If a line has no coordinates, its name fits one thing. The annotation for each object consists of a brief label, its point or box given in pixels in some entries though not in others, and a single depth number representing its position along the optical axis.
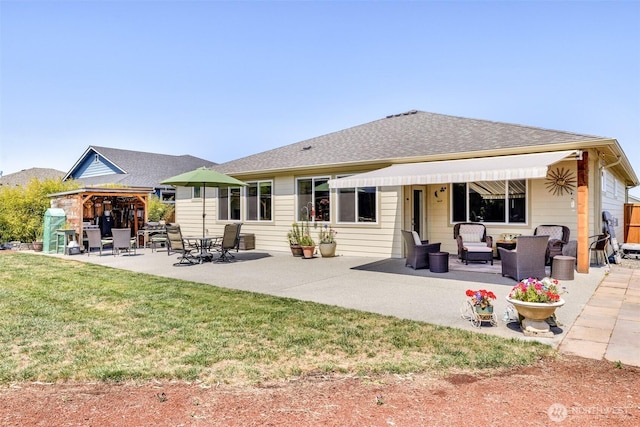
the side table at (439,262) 9.94
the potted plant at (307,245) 13.45
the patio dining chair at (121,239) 14.01
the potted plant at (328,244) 13.62
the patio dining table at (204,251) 12.41
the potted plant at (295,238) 13.99
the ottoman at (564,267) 8.83
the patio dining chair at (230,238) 12.41
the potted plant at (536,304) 5.04
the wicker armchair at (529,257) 8.51
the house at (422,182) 9.93
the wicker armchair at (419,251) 10.41
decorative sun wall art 11.20
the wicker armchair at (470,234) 11.98
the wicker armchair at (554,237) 10.34
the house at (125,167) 27.44
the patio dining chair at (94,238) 14.22
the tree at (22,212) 17.66
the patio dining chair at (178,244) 12.06
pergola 15.54
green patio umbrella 11.98
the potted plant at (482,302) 5.48
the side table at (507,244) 11.10
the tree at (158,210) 22.97
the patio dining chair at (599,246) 10.37
